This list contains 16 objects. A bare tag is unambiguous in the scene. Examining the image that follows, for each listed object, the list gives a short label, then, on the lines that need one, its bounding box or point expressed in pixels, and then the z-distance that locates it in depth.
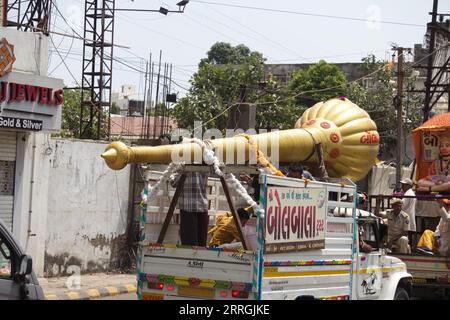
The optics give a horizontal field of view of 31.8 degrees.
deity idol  14.55
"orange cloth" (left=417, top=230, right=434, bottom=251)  13.26
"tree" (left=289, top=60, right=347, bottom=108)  45.41
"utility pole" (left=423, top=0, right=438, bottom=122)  26.98
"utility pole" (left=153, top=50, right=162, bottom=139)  21.84
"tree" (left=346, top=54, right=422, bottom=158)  38.59
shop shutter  14.33
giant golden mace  12.07
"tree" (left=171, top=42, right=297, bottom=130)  33.22
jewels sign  13.77
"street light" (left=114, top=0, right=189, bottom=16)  22.84
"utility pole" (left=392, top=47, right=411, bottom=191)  24.98
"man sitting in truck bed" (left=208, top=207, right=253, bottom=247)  9.38
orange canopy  15.22
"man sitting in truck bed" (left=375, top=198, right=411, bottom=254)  13.03
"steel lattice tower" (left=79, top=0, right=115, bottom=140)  25.98
